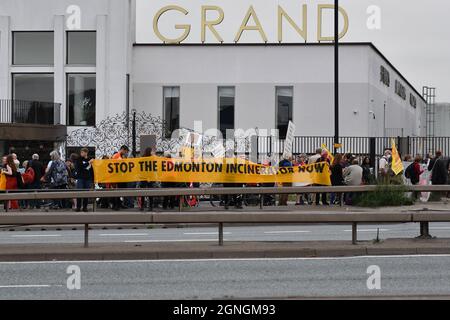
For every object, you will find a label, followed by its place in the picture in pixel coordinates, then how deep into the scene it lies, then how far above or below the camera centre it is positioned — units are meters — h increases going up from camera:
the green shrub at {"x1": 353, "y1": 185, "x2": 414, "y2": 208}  28.33 -0.91
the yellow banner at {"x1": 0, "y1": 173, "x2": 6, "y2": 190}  29.14 -0.52
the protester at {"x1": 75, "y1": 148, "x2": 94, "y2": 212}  28.94 -0.18
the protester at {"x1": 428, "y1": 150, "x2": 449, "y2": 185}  31.75 -0.16
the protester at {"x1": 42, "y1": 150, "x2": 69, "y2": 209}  29.70 -0.25
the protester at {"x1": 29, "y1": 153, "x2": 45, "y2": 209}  30.05 -0.28
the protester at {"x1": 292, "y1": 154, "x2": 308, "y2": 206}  30.95 -0.58
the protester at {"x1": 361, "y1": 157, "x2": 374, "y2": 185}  31.55 -0.23
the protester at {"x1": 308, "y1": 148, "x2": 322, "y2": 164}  31.20 +0.28
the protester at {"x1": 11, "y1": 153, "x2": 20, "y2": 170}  29.95 +0.09
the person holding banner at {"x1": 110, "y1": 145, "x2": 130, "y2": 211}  30.02 +0.28
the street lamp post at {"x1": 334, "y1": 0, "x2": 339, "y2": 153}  32.88 +3.71
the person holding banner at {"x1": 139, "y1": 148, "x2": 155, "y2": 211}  29.03 -0.55
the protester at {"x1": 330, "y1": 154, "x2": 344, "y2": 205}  30.31 -0.22
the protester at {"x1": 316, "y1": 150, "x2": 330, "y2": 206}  29.55 -0.86
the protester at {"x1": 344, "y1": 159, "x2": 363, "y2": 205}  29.97 -0.31
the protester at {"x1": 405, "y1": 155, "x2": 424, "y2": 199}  32.25 -0.17
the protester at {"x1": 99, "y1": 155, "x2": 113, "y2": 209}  28.47 -1.11
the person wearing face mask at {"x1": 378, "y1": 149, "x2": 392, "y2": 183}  30.22 +0.00
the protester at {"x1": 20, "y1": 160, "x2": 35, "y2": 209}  29.91 -0.38
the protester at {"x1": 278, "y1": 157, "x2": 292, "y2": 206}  30.05 -0.59
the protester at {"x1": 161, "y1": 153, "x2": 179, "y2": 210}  28.09 -1.07
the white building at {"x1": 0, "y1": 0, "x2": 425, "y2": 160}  48.41 +4.63
